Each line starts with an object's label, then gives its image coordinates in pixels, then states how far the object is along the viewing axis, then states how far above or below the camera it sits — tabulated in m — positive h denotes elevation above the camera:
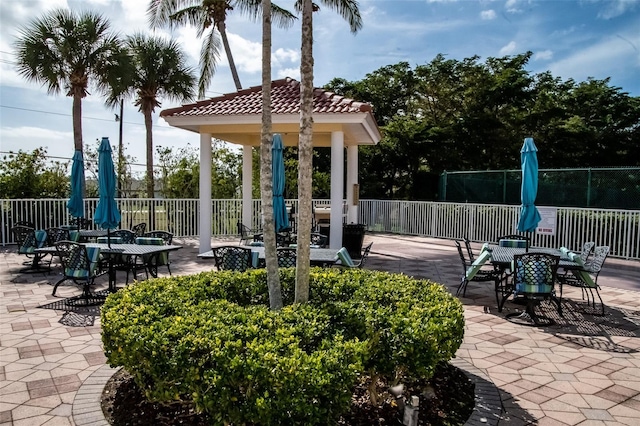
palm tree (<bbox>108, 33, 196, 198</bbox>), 17.06 +4.80
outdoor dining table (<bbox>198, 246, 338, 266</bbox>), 6.75 -0.93
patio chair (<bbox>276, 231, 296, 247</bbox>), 8.61 -0.85
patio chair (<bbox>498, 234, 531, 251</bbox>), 8.47 -0.87
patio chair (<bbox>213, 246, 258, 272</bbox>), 6.77 -0.95
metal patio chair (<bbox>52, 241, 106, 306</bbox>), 6.74 -1.05
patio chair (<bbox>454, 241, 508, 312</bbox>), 6.76 -1.23
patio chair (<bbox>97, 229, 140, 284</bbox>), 7.49 -1.00
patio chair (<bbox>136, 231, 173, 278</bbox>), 7.75 -1.10
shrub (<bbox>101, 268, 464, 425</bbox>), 2.54 -0.98
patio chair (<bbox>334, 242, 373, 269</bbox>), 6.80 -0.95
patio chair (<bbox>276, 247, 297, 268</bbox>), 6.47 -0.88
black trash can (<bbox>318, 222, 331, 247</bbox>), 12.61 -0.90
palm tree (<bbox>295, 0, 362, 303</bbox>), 3.89 +0.37
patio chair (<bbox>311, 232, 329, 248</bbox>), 8.72 -0.86
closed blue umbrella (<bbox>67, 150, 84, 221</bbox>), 9.83 +0.23
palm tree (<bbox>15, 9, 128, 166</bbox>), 13.65 +4.60
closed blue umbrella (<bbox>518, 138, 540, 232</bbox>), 7.12 +0.09
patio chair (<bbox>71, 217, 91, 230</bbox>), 12.18 -0.72
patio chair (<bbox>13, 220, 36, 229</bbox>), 12.03 -0.72
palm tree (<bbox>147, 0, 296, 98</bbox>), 16.75 +7.12
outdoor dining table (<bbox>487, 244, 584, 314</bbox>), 6.36 -0.93
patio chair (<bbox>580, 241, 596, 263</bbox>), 7.20 -0.88
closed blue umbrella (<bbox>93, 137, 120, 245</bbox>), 7.49 +0.11
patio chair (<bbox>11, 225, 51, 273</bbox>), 9.22 -0.97
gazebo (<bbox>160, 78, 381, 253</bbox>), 10.14 +1.83
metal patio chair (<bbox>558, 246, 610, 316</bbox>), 6.35 -1.12
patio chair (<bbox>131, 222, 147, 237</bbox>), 10.75 -0.78
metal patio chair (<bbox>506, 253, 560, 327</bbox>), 5.91 -1.06
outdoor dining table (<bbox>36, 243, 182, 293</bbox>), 7.00 -0.87
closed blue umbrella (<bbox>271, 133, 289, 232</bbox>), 8.37 +0.22
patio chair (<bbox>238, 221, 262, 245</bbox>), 11.43 -0.93
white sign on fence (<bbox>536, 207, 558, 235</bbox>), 10.73 -0.60
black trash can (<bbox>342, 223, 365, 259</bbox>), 11.76 -1.08
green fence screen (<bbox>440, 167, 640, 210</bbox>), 12.48 +0.34
